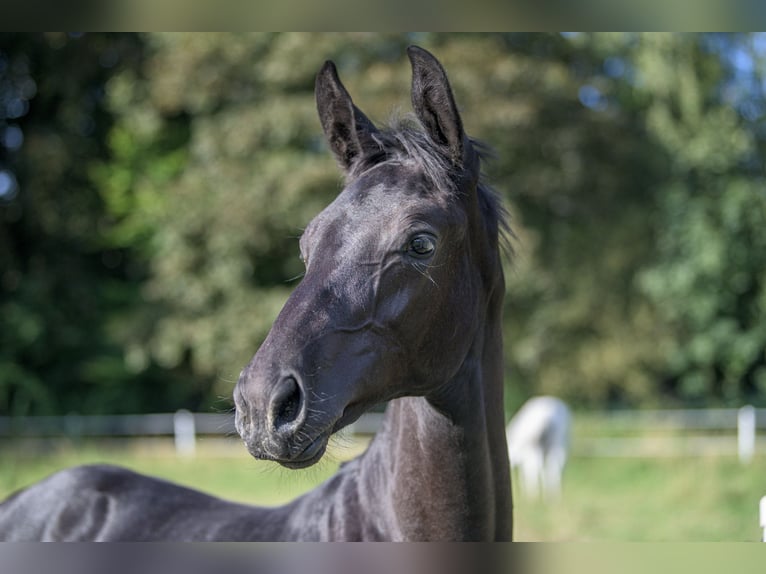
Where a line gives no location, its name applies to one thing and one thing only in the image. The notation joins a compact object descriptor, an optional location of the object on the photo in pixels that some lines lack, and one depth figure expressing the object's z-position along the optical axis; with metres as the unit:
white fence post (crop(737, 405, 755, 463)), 11.77
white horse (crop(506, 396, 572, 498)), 9.68
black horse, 1.65
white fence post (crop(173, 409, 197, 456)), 13.74
